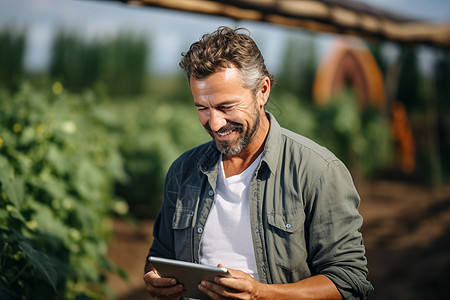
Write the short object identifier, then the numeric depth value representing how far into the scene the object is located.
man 1.60
